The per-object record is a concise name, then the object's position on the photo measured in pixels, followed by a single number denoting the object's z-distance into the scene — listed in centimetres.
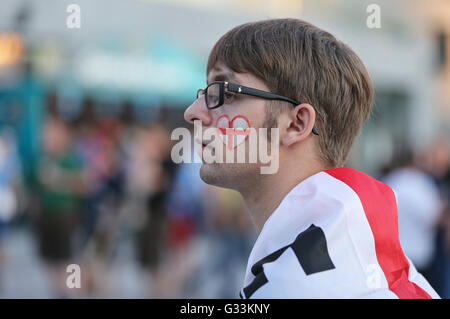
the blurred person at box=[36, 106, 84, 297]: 1148
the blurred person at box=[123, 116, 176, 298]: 1215
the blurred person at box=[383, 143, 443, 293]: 987
